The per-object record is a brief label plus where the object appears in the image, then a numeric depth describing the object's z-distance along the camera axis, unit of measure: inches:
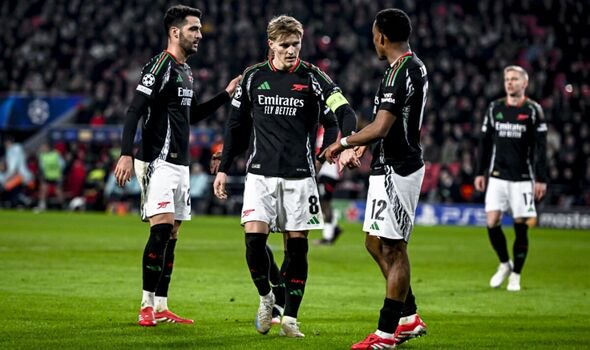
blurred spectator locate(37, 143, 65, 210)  2571.4
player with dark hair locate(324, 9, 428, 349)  587.2
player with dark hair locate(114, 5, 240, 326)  677.9
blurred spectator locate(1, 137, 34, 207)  2512.3
